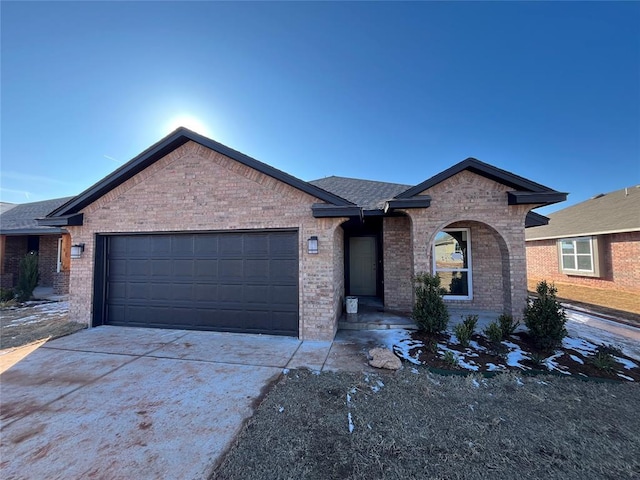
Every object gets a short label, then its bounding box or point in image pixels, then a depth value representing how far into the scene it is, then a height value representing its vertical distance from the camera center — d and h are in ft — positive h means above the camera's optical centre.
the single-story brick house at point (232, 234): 18.94 +1.56
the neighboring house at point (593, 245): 35.96 +0.88
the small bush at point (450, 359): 14.22 -6.16
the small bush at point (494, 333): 16.58 -5.43
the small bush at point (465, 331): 16.70 -5.37
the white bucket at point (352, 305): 21.89 -4.56
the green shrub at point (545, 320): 16.24 -4.54
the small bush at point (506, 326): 17.95 -5.29
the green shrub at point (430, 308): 18.28 -4.11
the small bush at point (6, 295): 31.07 -4.83
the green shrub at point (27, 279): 31.50 -2.89
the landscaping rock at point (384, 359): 13.92 -6.05
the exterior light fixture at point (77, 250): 21.84 +0.43
